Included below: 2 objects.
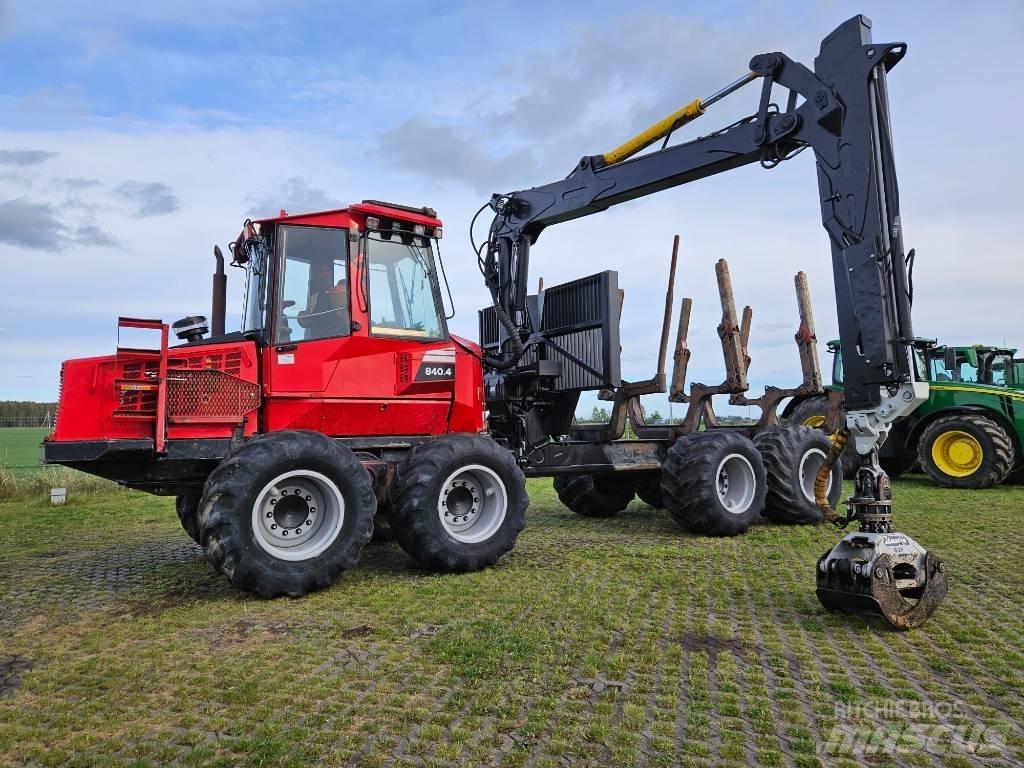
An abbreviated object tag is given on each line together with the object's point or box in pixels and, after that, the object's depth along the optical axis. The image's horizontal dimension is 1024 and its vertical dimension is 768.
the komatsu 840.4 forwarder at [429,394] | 5.52
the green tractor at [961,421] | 13.38
